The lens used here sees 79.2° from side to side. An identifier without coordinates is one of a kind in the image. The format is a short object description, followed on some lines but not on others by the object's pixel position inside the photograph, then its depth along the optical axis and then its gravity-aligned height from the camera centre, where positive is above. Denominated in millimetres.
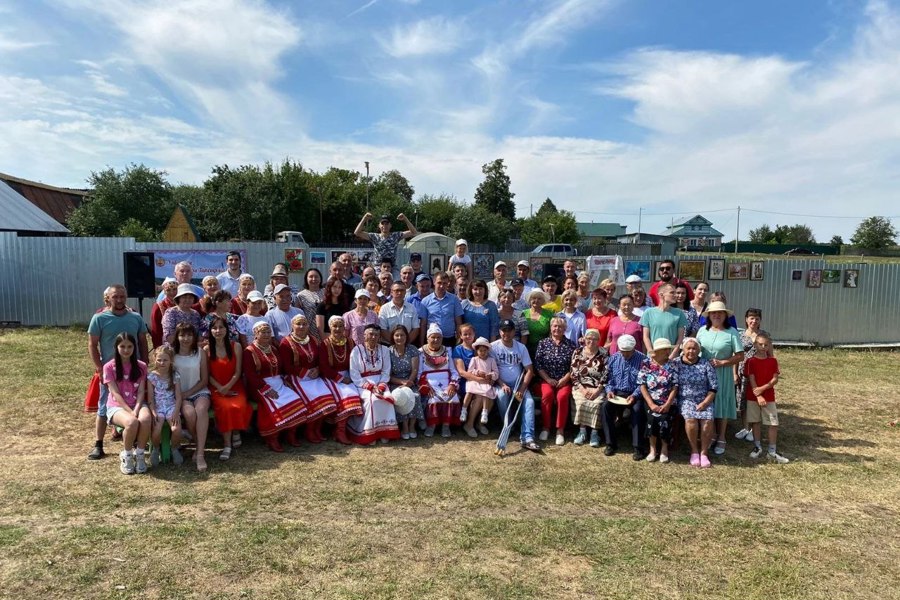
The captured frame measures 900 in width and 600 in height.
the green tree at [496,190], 57469 +8504
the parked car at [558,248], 31473 +1362
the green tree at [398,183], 74625 +11996
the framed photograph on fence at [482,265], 13109 +131
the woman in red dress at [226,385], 5547 -1219
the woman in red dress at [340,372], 6008 -1200
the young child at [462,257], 7788 +195
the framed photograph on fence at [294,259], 12859 +236
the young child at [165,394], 5266 -1239
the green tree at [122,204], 30688 +3786
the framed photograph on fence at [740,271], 12375 +26
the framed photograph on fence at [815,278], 12195 -119
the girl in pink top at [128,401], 5066 -1295
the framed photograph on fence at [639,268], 12583 +79
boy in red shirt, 5836 -1277
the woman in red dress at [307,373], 5930 -1168
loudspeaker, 10305 -153
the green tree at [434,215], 50656 +5119
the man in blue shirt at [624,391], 5855 -1324
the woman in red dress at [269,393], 5746 -1335
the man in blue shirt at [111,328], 5680 -635
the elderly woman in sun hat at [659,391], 5680 -1277
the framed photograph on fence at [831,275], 12195 -61
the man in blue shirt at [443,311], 6863 -517
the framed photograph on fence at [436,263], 12820 +167
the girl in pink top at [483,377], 6309 -1247
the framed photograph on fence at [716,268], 12453 +90
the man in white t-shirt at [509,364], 6355 -1113
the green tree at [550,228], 51594 +4165
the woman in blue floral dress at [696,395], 5617 -1284
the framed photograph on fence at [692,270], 12555 +41
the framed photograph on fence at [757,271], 12336 +28
